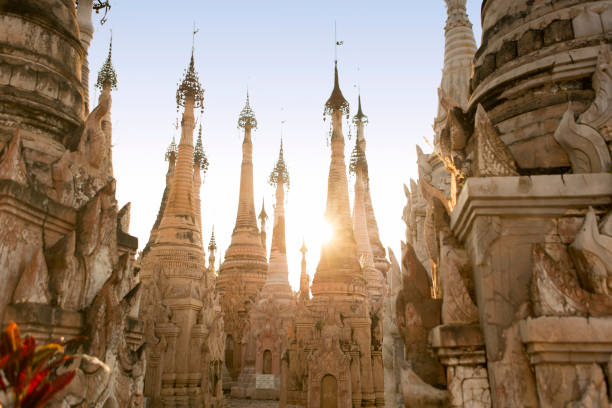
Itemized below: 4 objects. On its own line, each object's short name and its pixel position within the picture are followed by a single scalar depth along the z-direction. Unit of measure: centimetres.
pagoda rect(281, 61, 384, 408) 1548
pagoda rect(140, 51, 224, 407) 1586
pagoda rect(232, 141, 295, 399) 2358
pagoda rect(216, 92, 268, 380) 2853
